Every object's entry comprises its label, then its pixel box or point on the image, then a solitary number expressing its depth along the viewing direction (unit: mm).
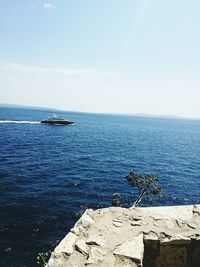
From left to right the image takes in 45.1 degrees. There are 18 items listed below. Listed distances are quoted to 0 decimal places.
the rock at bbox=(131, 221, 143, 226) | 9258
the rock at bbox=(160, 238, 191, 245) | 8141
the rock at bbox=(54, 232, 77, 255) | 7409
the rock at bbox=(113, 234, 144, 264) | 7273
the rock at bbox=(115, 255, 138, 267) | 6989
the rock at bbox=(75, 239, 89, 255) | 7493
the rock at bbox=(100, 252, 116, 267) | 6934
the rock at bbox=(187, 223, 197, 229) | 9148
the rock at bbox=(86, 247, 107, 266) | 7043
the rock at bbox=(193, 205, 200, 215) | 10479
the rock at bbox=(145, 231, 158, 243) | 8241
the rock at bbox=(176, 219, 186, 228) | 9307
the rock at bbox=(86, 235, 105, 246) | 7941
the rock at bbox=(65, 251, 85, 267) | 6867
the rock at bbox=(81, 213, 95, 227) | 9128
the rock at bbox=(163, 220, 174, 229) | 9203
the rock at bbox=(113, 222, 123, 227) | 9259
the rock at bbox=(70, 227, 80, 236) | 8459
